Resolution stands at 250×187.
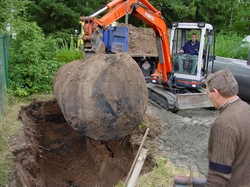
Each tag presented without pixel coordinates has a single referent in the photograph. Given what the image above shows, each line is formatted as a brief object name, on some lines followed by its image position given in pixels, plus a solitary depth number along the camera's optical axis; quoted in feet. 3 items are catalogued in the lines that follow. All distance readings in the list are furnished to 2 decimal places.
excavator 24.80
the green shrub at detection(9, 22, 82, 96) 26.63
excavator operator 26.40
